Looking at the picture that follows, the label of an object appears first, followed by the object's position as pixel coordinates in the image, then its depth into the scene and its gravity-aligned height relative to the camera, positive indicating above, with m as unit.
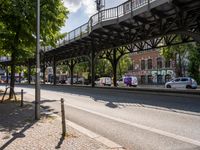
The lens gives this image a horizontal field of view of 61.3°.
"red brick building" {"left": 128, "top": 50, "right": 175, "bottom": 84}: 36.48 +2.26
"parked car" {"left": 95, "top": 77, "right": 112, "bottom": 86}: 33.66 -0.62
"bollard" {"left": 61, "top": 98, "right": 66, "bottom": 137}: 4.59 -1.29
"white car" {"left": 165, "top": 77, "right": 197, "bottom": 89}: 22.46 -0.76
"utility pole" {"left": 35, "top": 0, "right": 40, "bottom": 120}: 6.32 -0.14
